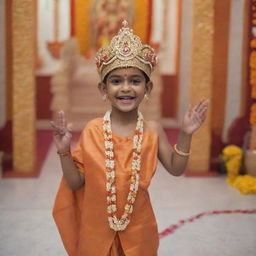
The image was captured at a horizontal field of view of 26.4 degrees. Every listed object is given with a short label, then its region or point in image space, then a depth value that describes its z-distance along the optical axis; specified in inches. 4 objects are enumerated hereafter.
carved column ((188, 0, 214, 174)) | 237.9
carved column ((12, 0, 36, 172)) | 235.0
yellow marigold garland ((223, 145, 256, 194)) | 238.8
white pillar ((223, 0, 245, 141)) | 249.7
